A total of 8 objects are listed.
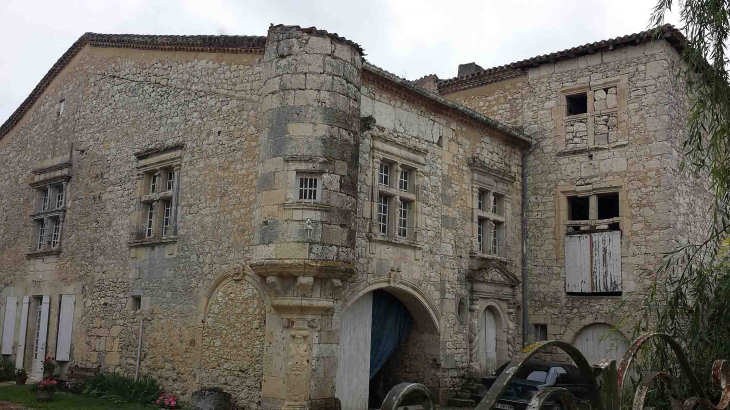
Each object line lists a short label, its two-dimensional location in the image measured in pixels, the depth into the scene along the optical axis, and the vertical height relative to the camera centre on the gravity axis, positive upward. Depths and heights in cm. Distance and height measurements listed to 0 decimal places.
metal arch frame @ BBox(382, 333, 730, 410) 267 -30
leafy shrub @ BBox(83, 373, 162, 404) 1149 -146
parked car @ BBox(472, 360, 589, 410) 1041 -99
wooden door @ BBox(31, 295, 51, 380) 1438 -83
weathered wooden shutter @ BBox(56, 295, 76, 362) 1377 -54
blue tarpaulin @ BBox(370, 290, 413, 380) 1189 -24
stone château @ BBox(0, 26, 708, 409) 1004 +199
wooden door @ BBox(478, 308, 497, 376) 1348 -52
